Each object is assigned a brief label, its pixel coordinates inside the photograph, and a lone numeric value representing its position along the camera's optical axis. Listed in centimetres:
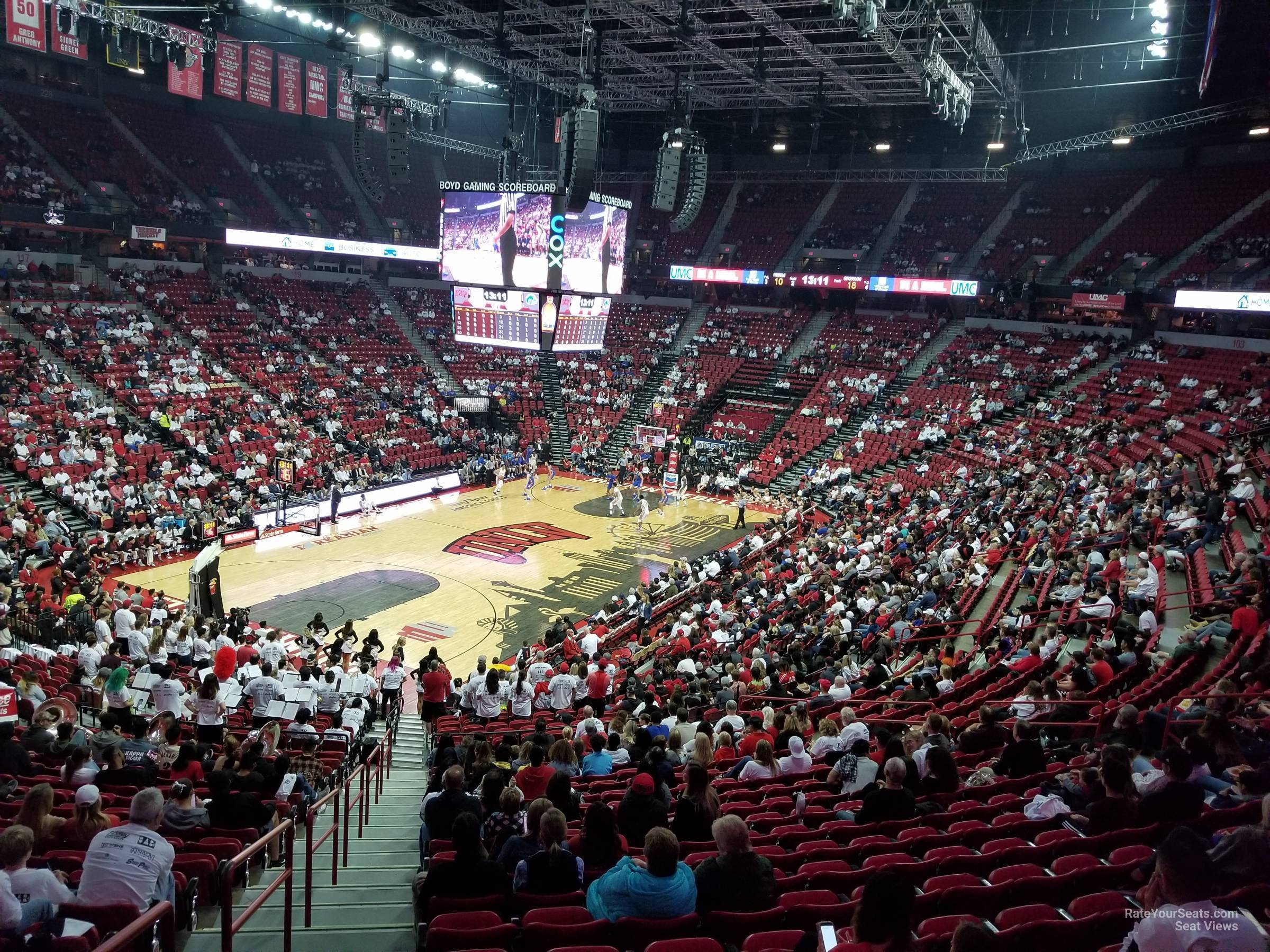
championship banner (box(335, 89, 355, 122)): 3562
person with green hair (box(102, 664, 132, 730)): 995
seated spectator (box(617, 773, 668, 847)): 562
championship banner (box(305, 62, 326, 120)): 3384
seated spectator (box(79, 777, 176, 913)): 418
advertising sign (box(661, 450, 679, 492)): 2998
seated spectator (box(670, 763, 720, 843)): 577
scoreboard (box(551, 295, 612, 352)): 2289
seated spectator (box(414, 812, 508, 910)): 442
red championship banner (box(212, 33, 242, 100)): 3069
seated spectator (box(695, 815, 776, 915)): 440
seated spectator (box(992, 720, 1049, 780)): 684
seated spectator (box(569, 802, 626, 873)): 491
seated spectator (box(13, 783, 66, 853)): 479
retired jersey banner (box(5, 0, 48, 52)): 2545
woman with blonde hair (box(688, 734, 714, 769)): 704
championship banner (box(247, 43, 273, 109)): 3191
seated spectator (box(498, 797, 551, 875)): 486
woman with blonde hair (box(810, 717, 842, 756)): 816
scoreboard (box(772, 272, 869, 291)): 3866
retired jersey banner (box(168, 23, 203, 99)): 2933
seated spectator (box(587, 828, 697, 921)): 425
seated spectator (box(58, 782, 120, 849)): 510
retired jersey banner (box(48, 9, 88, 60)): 2889
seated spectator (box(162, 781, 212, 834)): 568
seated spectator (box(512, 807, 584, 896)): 458
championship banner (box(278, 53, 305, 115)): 3288
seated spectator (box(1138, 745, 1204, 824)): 529
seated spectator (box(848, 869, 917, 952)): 312
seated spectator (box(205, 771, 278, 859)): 615
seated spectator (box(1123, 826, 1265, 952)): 320
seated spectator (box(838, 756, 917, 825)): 598
